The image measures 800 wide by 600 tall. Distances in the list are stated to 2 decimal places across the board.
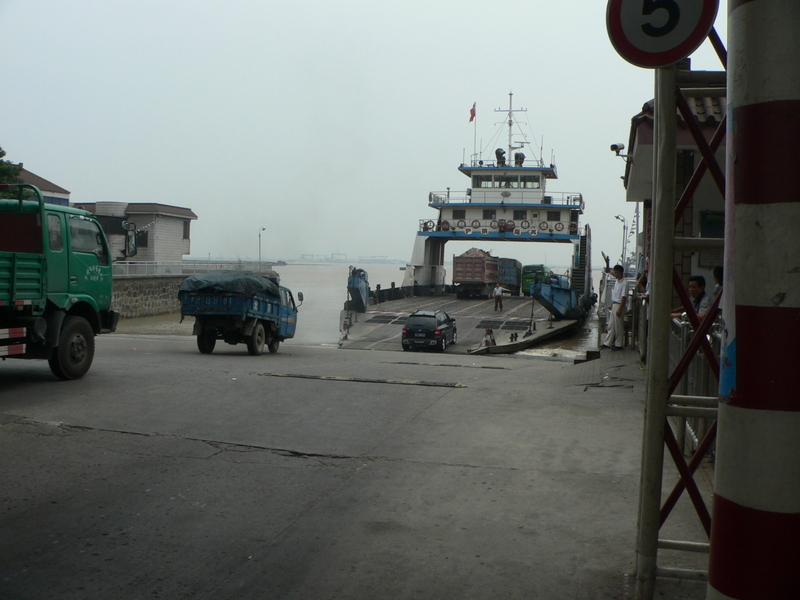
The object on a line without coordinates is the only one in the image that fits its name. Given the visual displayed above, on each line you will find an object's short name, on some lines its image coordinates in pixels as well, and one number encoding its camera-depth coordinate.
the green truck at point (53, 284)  9.67
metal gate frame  3.33
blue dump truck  17.55
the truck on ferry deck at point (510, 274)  58.09
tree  37.19
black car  24.98
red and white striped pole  1.97
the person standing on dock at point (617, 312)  14.55
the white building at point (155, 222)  55.98
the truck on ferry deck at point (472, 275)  50.28
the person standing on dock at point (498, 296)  39.41
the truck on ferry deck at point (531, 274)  54.44
